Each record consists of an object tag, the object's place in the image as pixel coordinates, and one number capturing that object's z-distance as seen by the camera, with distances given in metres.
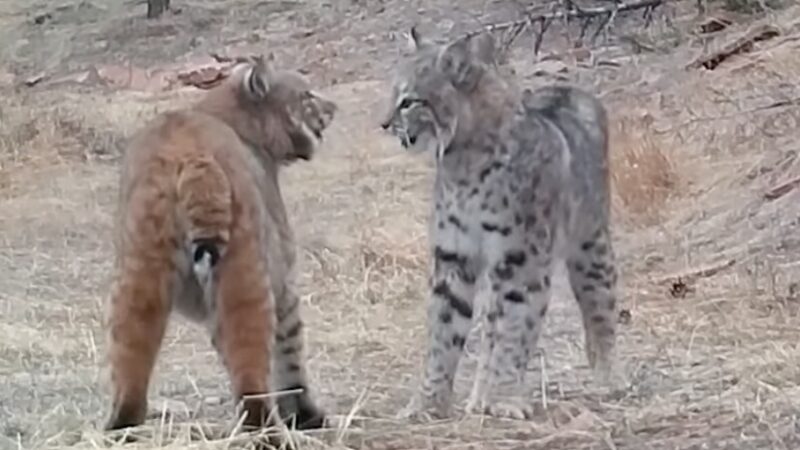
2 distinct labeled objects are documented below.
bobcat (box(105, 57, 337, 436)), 5.00
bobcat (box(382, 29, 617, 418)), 5.46
